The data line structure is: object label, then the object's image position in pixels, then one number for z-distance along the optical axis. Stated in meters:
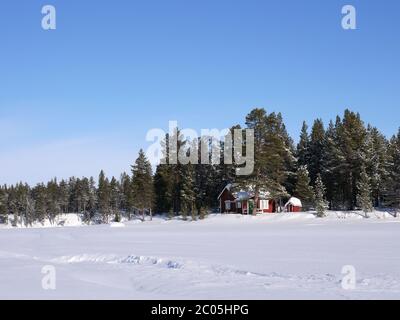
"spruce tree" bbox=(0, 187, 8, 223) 108.07
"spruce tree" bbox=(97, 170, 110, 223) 97.64
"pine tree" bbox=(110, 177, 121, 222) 104.56
